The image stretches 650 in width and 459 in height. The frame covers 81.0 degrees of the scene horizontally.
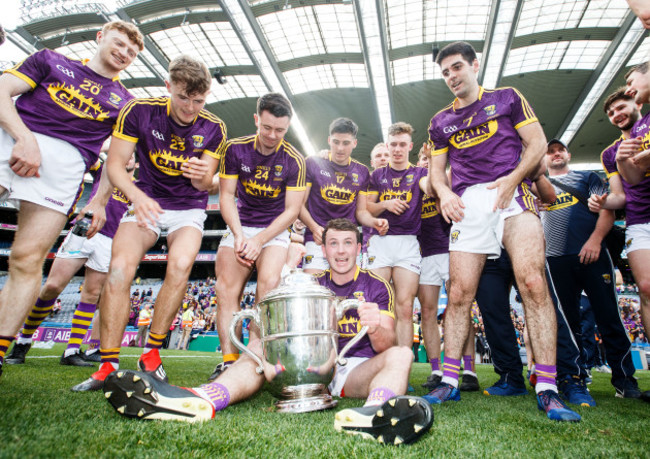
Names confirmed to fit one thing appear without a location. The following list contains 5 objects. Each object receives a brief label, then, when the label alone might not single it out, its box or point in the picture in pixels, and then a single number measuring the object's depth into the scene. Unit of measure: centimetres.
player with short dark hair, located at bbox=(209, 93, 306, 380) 294
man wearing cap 301
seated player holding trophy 136
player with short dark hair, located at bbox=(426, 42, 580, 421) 224
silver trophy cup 180
